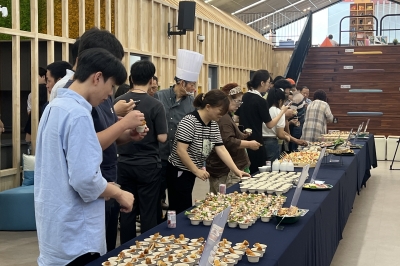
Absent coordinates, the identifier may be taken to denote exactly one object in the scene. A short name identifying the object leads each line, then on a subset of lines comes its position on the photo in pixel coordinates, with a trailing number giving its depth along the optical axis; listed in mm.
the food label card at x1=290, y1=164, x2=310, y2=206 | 3236
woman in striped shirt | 4164
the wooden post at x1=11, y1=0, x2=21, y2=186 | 6523
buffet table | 2676
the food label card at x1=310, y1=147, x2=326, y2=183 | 4398
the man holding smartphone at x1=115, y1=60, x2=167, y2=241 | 4062
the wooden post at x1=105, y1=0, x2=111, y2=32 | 8570
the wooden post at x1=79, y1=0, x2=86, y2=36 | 7844
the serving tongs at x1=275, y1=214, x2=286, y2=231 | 3021
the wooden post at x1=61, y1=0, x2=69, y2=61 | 7438
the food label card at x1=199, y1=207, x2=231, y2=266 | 1926
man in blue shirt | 2104
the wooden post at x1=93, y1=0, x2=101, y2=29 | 8250
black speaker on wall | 10898
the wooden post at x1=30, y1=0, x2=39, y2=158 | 6832
